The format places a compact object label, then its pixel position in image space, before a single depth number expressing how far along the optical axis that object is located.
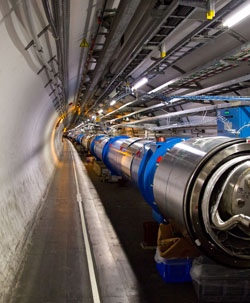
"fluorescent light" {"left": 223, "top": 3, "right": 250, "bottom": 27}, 3.23
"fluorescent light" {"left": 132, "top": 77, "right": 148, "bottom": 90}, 7.01
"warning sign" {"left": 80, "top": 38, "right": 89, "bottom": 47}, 5.45
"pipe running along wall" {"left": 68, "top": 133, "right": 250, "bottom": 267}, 2.91
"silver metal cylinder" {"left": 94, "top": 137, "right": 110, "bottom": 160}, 11.83
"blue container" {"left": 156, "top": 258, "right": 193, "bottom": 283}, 3.64
